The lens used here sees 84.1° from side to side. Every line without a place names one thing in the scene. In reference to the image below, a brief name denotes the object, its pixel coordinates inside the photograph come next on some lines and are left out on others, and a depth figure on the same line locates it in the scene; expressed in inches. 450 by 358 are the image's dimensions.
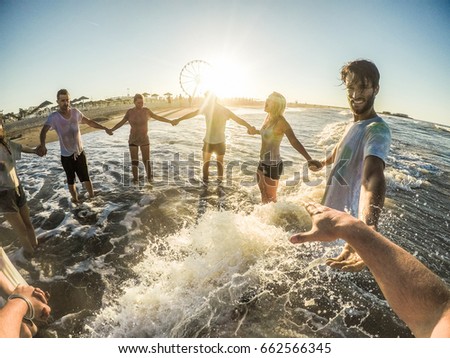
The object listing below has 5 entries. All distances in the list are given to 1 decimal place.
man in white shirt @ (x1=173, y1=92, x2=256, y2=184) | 266.8
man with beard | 68.5
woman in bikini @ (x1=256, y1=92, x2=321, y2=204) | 189.2
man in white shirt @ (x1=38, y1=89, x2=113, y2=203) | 215.3
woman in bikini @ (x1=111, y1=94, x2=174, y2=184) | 278.4
